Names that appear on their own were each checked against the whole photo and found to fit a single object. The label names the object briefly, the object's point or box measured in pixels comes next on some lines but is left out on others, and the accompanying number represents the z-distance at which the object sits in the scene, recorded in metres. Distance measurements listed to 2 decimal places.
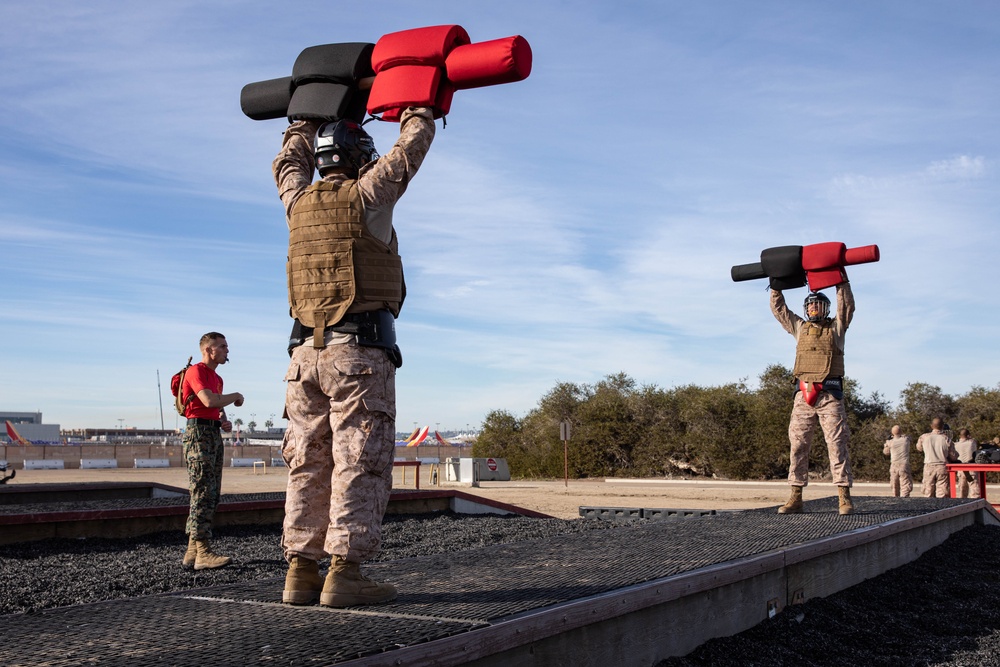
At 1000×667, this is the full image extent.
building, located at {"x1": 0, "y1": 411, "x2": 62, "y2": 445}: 132.51
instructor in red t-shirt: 7.02
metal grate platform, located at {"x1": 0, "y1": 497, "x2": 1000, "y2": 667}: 3.38
